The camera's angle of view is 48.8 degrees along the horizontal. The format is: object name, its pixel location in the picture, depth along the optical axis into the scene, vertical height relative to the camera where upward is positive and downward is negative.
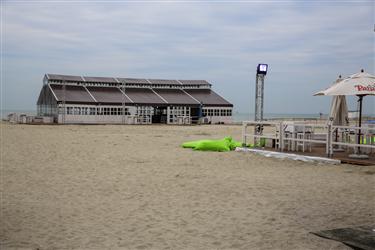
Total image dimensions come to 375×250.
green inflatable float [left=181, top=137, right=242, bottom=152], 13.42 -0.97
